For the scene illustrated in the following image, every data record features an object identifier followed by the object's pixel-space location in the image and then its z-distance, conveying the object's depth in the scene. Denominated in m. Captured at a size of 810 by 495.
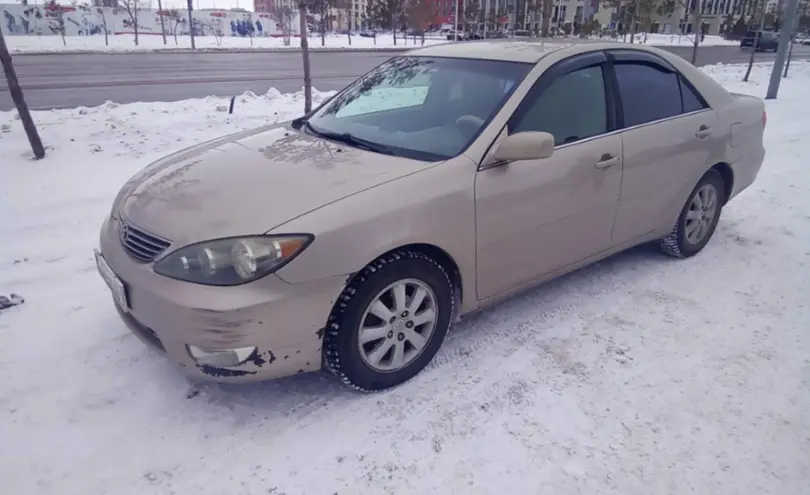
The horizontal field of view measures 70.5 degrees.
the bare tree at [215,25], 58.79
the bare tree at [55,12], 38.43
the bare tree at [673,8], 17.44
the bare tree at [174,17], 58.07
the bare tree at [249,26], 63.47
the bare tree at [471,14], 63.50
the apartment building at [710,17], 72.72
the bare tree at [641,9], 23.97
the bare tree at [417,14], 61.50
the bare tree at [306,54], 8.98
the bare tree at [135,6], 42.28
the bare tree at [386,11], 58.38
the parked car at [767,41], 43.85
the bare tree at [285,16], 50.84
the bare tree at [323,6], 38.59
